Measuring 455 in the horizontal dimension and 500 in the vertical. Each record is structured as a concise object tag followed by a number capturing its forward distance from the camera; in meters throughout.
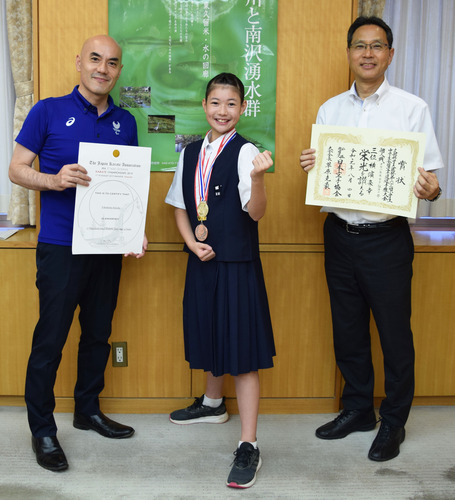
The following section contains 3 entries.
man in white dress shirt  2.29
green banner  2.55
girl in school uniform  2.16
